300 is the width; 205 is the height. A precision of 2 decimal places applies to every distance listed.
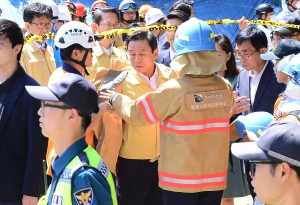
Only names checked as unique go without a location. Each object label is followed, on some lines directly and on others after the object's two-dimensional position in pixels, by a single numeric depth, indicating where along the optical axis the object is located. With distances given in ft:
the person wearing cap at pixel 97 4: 59.83
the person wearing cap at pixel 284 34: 36.56
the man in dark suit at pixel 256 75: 29.96
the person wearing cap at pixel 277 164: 12.67
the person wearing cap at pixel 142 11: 60.25
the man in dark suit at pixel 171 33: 37.59
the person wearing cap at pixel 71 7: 58.36
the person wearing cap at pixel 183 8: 44.97
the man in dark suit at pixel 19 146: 23.01
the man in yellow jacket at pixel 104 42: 34.34
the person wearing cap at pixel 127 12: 50.30
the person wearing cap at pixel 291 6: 49.64
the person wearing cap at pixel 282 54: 26.35
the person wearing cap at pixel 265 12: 61.28
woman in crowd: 33.23
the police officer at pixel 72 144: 15.29
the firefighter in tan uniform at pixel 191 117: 22.53
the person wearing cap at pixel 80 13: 60.72
